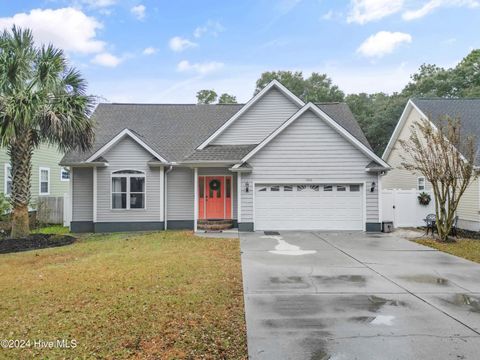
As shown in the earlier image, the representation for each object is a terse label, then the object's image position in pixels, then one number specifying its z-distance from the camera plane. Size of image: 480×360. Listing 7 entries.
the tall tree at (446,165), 11.77
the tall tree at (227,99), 41.78
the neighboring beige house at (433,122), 14.32
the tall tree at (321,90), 40.16
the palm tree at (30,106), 11.05
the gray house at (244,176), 13.89
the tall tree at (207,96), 42.22
